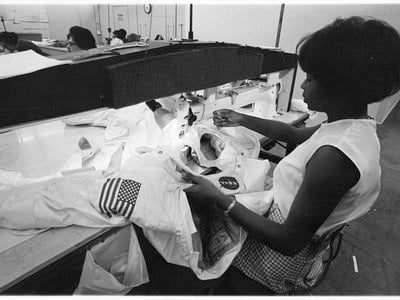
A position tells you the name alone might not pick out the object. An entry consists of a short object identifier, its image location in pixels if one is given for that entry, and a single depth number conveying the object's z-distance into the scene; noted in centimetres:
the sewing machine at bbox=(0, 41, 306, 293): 63
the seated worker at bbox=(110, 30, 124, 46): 502
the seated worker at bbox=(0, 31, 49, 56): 336
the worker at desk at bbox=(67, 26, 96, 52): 279
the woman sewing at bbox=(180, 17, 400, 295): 63
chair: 85
